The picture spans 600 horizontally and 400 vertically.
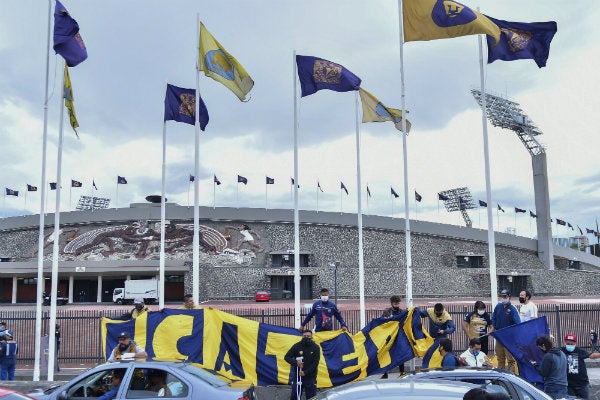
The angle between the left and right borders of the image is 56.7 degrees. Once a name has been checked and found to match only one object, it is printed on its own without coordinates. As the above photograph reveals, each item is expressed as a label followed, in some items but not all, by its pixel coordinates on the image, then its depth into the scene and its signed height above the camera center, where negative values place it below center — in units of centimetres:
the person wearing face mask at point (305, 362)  959 -163
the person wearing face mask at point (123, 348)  990 -141
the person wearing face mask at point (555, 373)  809 -157
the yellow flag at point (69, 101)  1521 +468
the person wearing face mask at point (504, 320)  1084 -111
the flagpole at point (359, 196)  1662 +216
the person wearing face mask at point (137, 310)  1190 -90
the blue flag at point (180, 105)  1752 +513
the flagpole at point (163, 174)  1760 +305
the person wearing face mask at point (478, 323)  1130 -117
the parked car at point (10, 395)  572 -129
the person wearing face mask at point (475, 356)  883 -144
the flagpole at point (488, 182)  1398 +216
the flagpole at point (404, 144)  1509 +345
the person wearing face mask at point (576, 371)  846 -161
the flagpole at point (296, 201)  1538 +192
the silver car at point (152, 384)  727 -154
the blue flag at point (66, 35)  1414 +593
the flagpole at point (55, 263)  1298 +15
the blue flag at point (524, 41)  1428 +573
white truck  4722 -171
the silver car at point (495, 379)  631 -131
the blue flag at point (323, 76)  1614 +553
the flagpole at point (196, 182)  1567 +245
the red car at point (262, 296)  4847 -247
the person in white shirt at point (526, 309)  1190 -94
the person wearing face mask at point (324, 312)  1213 -98
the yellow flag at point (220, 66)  1608 +585
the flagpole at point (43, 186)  1370 +209
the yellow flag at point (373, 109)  1703 +480
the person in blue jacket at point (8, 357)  1317 -207
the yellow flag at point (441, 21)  1369 +617
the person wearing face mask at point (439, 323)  1090 -114
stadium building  5225 +124
